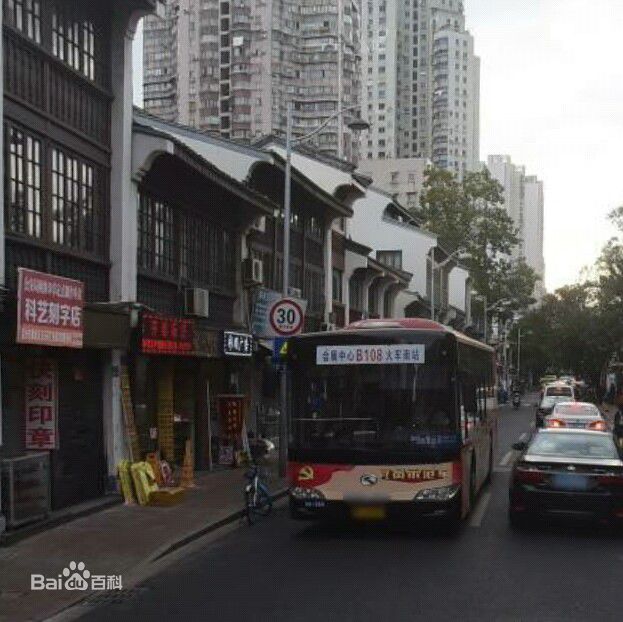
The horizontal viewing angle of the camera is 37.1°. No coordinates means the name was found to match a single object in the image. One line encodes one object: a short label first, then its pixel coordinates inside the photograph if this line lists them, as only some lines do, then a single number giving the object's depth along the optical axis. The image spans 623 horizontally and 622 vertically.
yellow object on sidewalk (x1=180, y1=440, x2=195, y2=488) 16.94
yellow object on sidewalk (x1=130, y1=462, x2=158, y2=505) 14.70
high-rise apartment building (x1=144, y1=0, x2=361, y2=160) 96.12
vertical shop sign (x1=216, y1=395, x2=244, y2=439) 21.53
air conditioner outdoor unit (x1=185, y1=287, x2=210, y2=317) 19.11
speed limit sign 18.97
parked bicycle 13.87
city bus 11.95
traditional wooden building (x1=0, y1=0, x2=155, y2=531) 12.52
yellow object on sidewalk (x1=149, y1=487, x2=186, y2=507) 14.73
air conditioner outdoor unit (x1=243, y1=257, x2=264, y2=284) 23.19
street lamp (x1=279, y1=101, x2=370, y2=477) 19.48
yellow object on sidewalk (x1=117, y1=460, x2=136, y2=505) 14.73
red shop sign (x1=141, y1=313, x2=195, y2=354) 15.91
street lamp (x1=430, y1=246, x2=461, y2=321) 50.05
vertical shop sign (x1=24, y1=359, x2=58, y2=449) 13.61
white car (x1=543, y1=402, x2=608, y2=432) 26.77
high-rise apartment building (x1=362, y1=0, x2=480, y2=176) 136.75
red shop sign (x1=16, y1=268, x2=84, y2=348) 11.62
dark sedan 12.30
